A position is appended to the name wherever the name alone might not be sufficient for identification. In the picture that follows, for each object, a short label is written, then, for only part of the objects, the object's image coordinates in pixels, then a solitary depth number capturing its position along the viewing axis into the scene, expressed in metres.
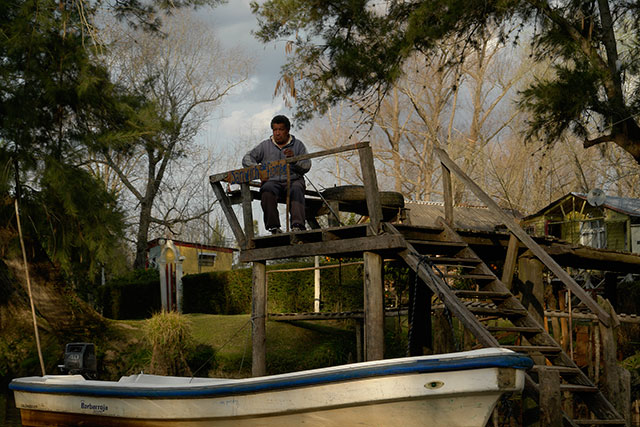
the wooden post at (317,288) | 18.09
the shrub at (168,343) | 14.36
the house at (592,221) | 24.89
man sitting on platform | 9.52
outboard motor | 10.52
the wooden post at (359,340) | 13.84
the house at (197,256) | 33.19
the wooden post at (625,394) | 8.62
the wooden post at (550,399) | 6.89
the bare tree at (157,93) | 30.50
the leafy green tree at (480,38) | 11.71
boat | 6.36
